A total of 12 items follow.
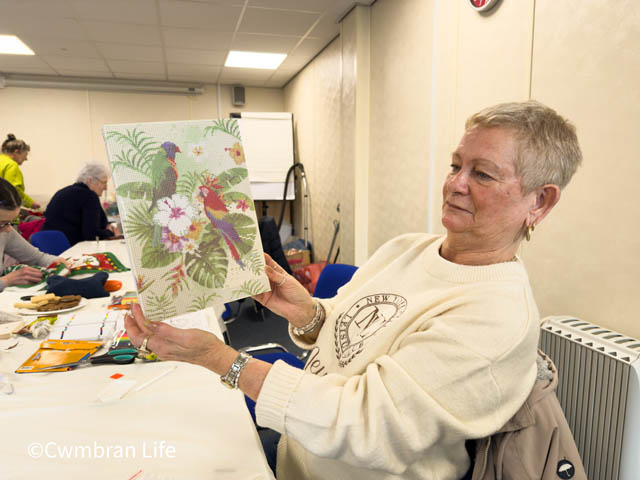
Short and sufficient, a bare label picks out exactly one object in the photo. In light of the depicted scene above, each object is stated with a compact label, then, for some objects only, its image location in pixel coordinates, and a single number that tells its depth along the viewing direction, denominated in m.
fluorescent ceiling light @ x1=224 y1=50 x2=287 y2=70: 5.04
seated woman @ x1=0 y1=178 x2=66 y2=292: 2.15
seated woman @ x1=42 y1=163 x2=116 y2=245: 3.66
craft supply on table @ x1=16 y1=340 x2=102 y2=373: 1.27
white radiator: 1.36
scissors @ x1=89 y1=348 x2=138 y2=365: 1.33
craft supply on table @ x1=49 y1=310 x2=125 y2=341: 1.50
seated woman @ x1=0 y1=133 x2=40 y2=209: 4.92
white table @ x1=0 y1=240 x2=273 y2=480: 0.88
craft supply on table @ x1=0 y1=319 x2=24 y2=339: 1.46
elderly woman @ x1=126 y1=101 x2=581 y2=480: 0.74
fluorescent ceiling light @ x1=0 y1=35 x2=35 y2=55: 4.35
